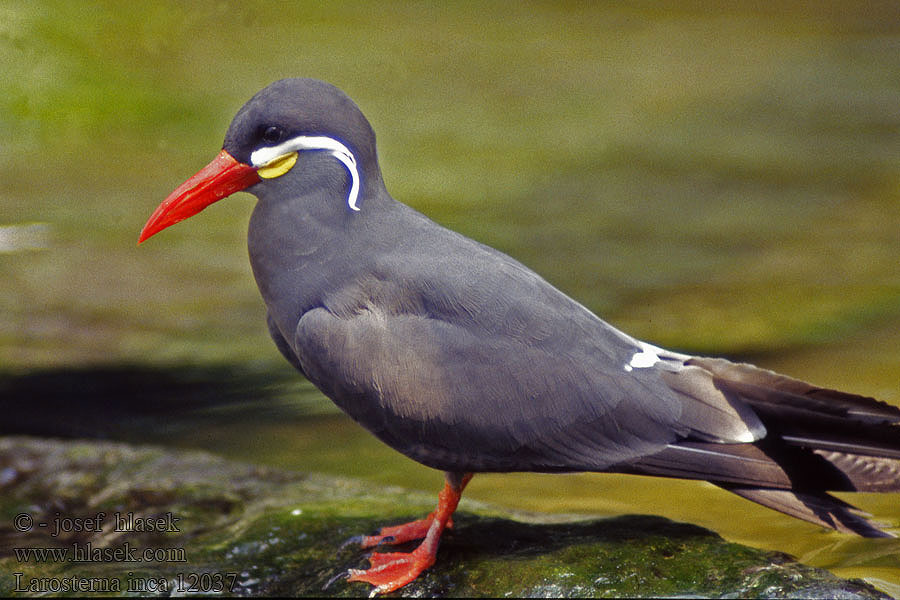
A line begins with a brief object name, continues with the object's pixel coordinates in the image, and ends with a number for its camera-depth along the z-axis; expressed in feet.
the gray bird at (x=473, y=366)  26.96
